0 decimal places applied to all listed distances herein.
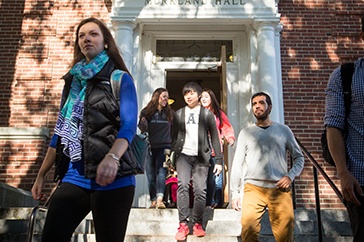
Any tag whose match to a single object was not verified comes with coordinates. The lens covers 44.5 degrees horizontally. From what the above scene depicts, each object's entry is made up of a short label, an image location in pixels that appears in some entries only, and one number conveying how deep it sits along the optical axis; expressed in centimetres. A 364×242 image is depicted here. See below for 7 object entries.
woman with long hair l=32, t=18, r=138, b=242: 218
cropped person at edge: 228
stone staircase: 501
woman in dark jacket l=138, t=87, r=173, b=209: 606
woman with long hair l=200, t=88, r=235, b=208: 608
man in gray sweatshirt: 385
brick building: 789
